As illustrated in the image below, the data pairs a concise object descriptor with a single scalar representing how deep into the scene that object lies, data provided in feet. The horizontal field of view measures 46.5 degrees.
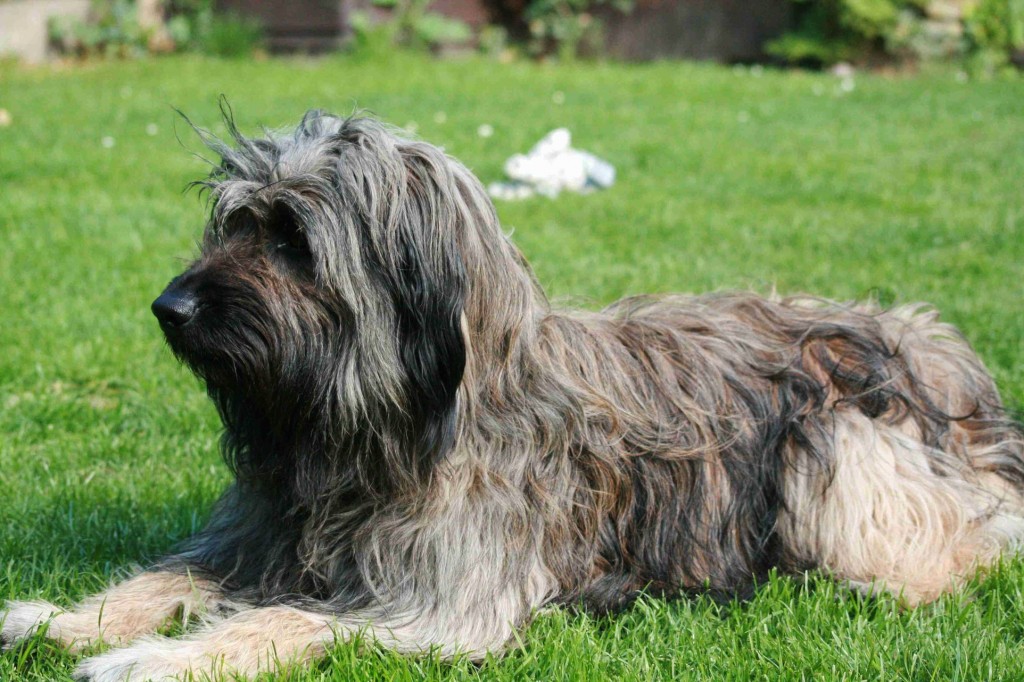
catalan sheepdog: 9.50
